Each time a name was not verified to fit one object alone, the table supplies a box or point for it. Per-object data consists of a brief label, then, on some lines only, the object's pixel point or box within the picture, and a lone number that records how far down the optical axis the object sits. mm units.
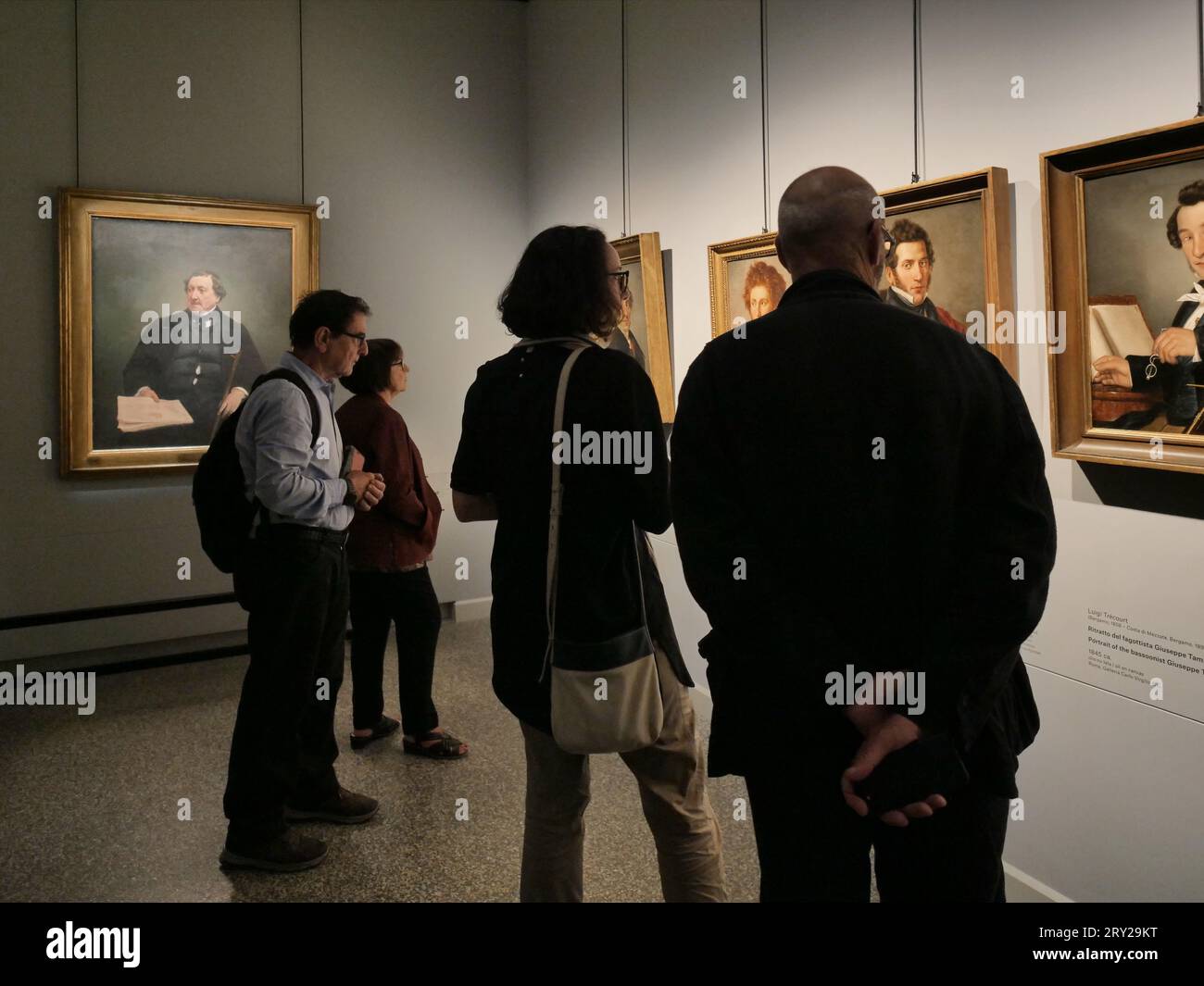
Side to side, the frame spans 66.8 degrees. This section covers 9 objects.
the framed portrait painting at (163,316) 5859
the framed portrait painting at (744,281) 4496
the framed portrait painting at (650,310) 5504
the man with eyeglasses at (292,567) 3227
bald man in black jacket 1557
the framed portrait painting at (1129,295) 2484
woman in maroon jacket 4328
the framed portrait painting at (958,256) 3137
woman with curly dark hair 2209
